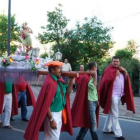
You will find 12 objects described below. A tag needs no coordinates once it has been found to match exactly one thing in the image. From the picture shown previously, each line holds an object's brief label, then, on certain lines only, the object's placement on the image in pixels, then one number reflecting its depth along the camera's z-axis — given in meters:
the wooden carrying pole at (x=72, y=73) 4.38
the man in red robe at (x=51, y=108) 4.46
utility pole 13.70
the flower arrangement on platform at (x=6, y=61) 6.30
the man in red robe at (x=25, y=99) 9.25
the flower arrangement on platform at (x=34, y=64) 6.09
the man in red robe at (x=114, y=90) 7.07
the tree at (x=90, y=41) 20.44
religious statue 7.37
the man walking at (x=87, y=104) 6.16
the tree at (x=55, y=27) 21.17
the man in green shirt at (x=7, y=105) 8.18
